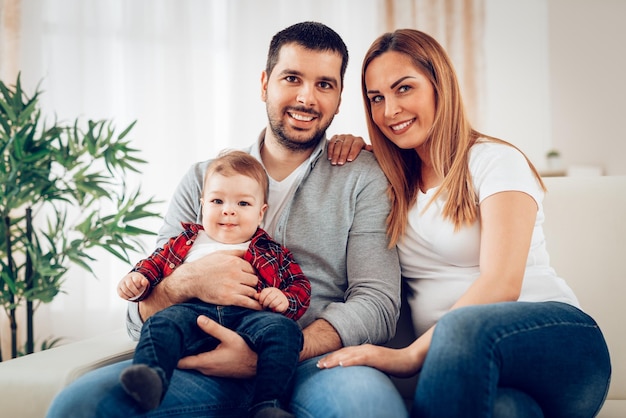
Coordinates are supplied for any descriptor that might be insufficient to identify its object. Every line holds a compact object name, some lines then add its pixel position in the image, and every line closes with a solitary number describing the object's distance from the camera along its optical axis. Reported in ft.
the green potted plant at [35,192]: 7.93
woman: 3.63
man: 3.90
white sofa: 5.14
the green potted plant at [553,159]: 12.83
